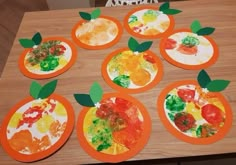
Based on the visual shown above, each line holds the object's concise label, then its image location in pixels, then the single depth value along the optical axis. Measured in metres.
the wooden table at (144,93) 0.62
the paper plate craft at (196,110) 0.64
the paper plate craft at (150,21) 0.91
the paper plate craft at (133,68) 0.76
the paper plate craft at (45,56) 0.82
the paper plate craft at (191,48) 0.80
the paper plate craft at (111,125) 0.63
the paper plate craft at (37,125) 0.64
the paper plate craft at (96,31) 0.89
